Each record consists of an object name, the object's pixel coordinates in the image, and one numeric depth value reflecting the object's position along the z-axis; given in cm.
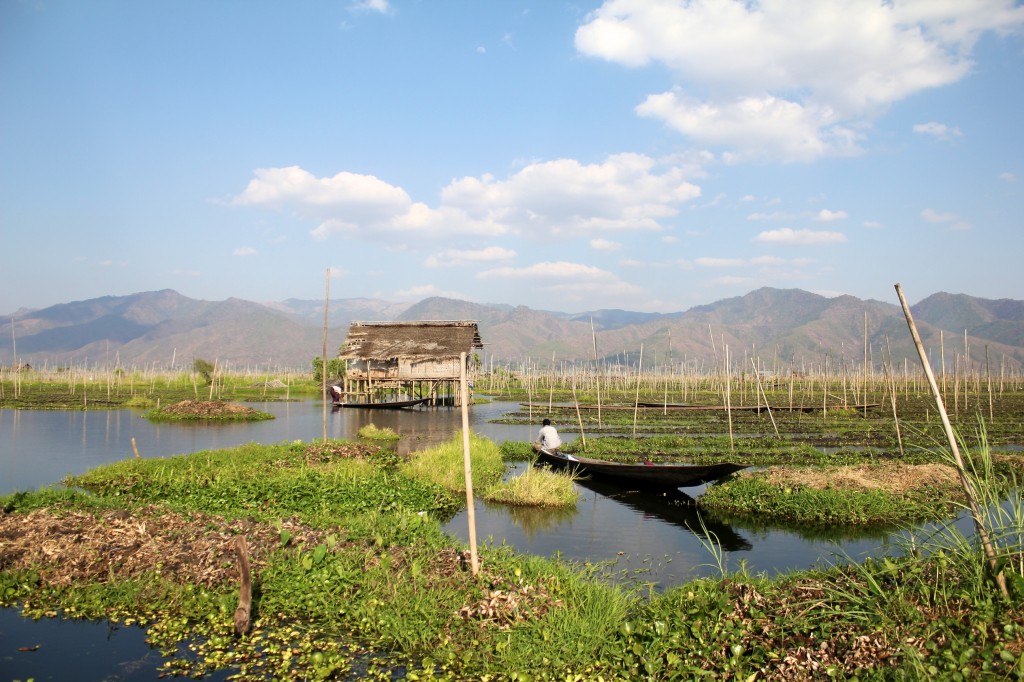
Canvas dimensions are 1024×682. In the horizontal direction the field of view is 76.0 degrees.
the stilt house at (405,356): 4131
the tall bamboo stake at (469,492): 750
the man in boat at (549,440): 1827
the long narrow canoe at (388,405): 3791
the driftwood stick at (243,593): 701
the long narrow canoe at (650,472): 1375
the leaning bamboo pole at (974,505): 568
